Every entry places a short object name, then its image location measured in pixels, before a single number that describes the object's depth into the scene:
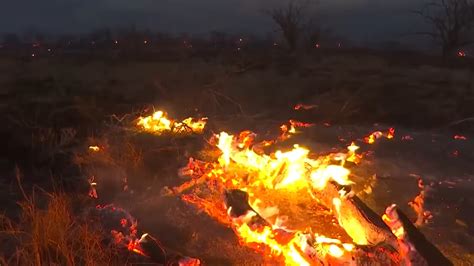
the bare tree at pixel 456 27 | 28.28
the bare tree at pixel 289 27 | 37.44
